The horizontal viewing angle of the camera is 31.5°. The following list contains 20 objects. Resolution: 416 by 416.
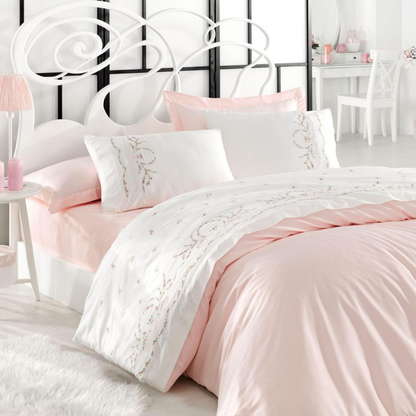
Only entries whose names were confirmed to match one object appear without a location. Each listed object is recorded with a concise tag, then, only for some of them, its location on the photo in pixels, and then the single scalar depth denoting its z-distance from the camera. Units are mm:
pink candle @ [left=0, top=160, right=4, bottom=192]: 3030
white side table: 3057
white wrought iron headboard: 3357
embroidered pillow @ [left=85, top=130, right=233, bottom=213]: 3047
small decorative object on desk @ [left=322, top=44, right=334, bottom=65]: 7891
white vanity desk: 7590
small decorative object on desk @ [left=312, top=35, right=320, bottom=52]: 7905
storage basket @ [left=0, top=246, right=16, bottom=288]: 3035
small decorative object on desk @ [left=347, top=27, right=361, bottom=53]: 8148
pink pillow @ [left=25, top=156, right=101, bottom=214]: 3062
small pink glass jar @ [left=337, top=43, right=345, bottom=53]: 8172
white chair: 7363
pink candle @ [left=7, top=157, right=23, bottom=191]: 3027
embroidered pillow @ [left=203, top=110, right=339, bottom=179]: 3434
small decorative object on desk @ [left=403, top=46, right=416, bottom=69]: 7607
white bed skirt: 2982
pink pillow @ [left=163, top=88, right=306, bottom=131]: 3568
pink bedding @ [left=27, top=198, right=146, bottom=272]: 2854
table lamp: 3027
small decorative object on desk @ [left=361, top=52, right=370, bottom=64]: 8109
